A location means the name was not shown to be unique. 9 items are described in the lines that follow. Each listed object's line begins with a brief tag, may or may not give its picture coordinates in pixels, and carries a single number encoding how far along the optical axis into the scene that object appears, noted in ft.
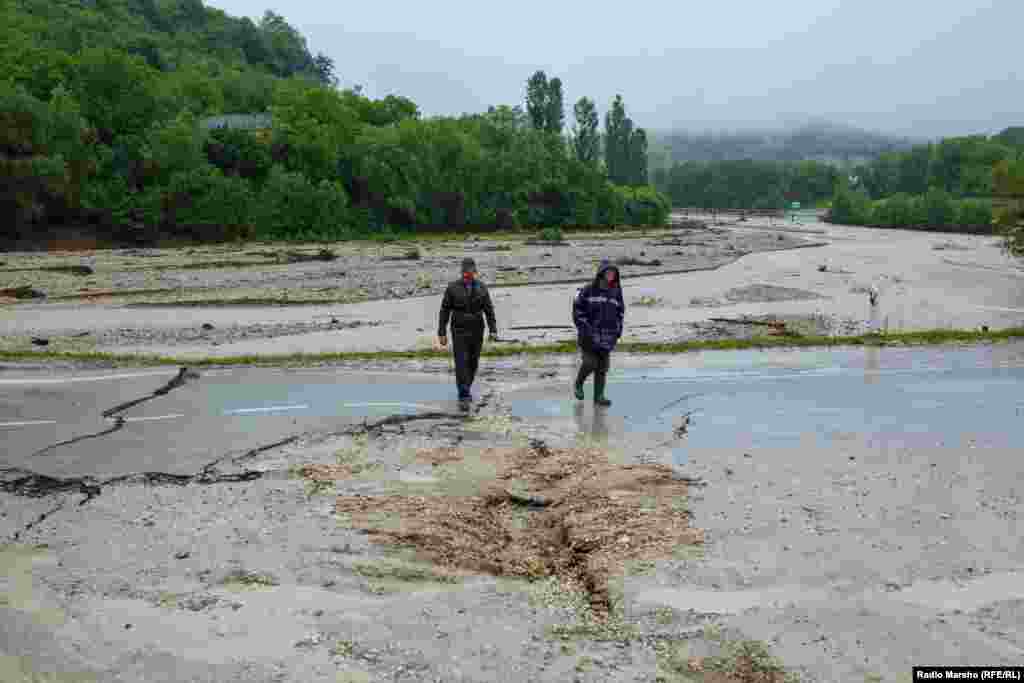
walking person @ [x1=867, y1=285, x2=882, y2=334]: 73.00
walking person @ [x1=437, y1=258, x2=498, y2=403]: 38.75
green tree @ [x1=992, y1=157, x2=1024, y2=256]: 92.84
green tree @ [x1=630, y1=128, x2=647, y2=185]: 441.68
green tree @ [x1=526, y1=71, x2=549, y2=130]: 391.45
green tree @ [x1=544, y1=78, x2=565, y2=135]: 389.80
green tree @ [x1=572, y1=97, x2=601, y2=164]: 397.80
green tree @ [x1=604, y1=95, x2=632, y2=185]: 438.40
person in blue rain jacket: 38.60
